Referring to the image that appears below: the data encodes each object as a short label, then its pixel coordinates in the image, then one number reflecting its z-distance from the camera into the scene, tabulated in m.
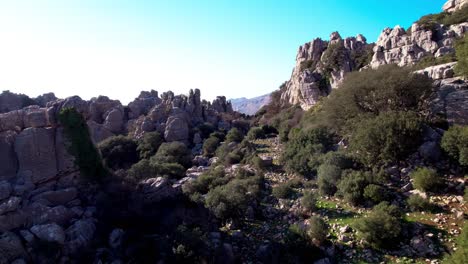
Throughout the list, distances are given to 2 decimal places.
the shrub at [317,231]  9.80
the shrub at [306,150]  16.69
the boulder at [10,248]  8.44
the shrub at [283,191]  14.14
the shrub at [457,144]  11.69
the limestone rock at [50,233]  8.97
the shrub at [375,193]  11.52
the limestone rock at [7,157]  11.23
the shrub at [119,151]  25.12
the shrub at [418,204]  10.40
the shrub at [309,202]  12.17
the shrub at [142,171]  15.89
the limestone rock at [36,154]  11.41
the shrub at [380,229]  9.08
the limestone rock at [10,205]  9.23
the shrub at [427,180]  11.27
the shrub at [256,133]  31.04
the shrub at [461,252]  6.91
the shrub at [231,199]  12.16
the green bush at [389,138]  13.22
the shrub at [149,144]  25.84
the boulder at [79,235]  9.21
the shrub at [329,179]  13.56
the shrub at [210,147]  27.16
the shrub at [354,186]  12.00
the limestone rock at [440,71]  19.83
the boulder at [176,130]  29.81
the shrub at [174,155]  22.44
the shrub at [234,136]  29.11
